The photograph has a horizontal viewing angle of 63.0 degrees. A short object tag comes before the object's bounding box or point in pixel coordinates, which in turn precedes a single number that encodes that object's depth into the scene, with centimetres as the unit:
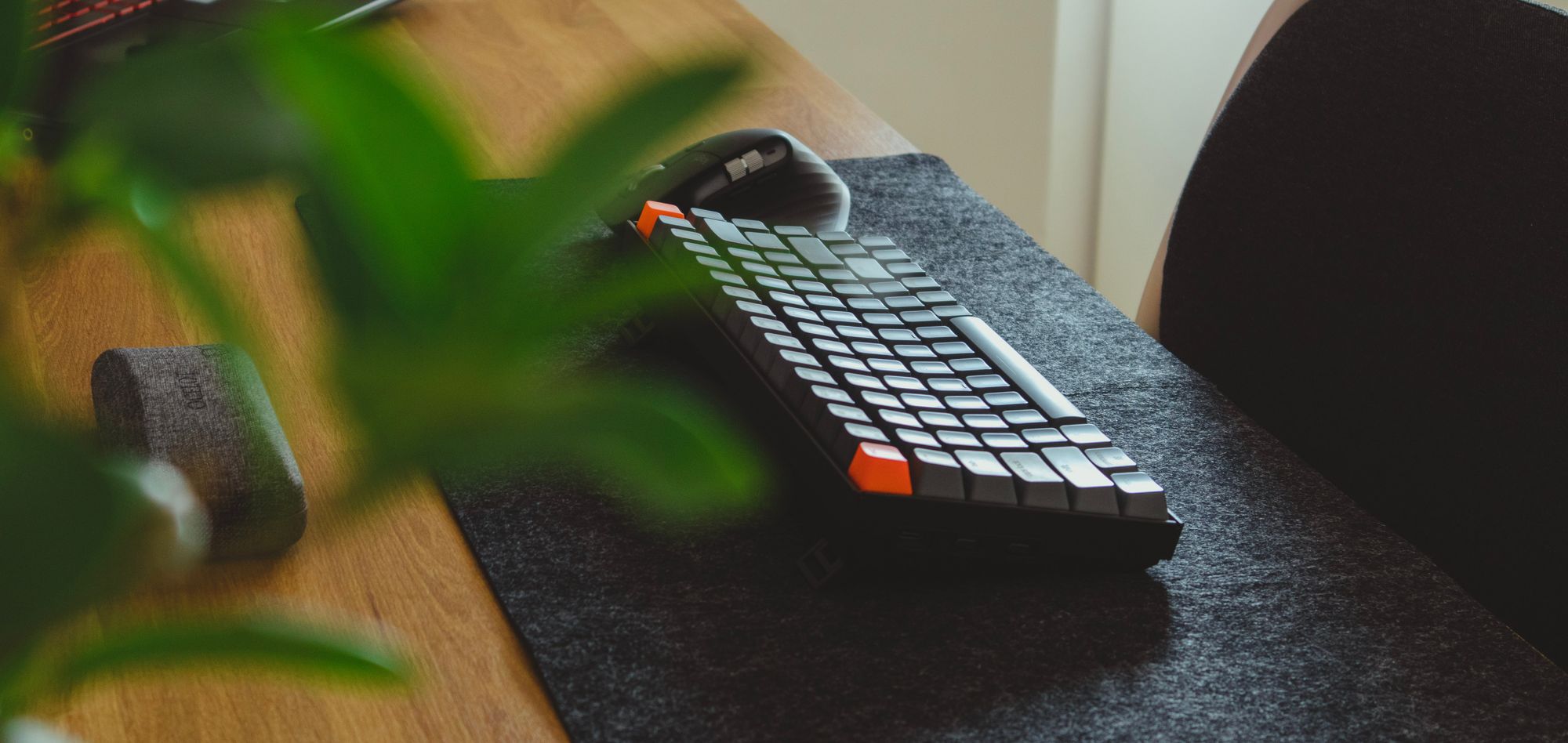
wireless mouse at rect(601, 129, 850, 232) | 73
